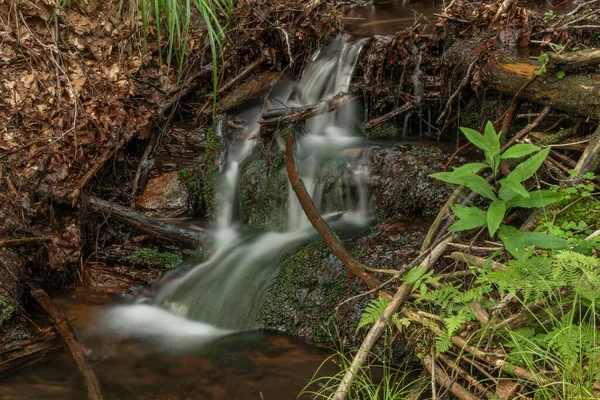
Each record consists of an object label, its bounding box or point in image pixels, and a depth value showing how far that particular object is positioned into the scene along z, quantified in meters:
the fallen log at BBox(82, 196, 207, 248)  5.29
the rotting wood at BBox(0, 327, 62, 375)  3.91
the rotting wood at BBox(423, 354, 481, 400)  2.58
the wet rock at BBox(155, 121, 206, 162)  6.25
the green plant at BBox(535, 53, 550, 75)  4.13
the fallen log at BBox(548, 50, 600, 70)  3.79
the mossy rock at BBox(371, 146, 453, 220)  4.64
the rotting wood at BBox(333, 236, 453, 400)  2.82
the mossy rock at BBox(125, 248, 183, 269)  5.26
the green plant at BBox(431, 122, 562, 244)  2.45
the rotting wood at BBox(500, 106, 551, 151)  3.97
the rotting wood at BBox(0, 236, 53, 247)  4.68
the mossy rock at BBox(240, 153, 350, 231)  5.24
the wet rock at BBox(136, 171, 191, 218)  5.68
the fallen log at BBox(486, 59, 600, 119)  3.78
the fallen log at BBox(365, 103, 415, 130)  5.43
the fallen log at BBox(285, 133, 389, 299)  3.72
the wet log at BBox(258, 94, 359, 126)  5.25
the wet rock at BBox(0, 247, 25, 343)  4.19
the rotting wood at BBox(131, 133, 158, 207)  5.79
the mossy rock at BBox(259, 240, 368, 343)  4.04
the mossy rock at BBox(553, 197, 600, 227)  3.21
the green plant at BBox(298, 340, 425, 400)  2.95
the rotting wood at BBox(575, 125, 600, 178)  3.40
